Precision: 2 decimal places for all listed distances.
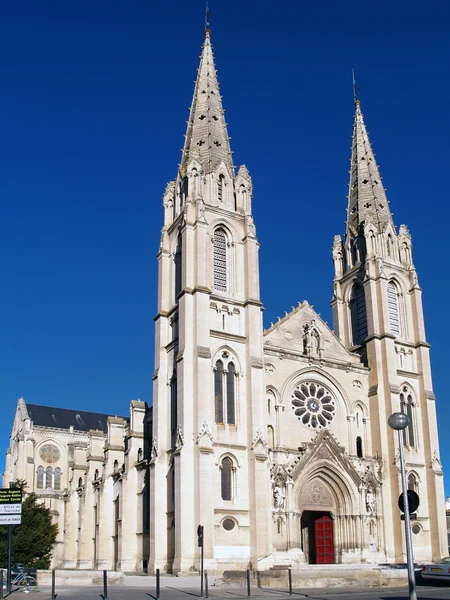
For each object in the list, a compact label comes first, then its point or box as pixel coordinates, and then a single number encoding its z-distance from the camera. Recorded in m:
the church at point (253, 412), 38.72
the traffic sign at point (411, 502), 16.86
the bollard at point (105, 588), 21.20
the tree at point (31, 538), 44.53
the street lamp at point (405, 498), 16.03
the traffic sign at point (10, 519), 23.77
